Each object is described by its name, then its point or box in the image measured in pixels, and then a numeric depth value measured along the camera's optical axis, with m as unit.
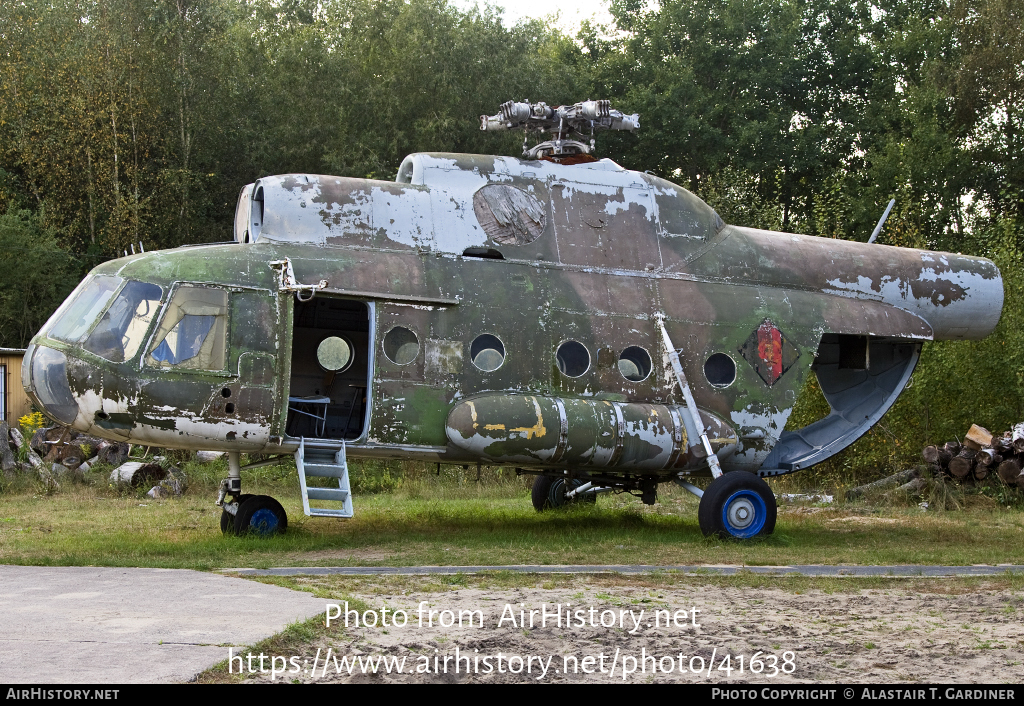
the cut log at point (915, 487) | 18.72
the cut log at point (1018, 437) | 18.16
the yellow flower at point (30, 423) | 21.70
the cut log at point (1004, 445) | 18.36
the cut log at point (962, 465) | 18.61
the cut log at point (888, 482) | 19.28
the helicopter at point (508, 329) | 11.49
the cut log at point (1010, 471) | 18.05
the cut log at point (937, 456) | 18.95
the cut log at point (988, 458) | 18.38
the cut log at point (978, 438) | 18.69
